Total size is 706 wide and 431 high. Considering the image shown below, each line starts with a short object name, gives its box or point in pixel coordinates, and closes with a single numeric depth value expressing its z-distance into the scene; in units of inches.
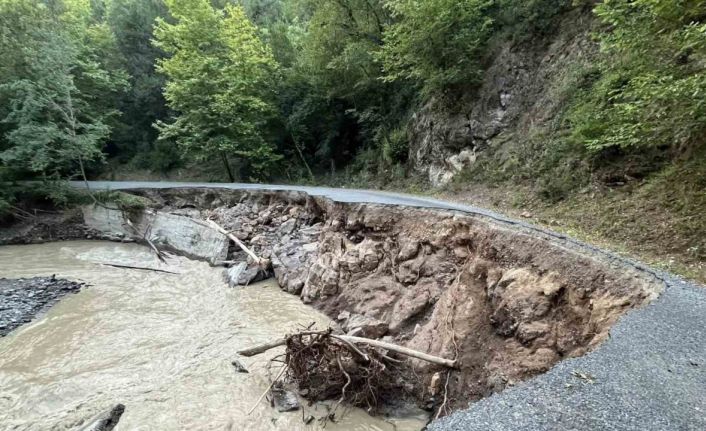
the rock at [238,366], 251.6
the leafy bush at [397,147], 632.4
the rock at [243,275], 418.6
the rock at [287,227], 499.4
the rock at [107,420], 195.0
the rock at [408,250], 313.9
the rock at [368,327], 269.6
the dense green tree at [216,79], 745.6
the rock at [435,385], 211.9
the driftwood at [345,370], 217.8
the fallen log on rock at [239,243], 441.6
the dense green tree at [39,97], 598.9
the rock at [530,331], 189.5
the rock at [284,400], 214.4
